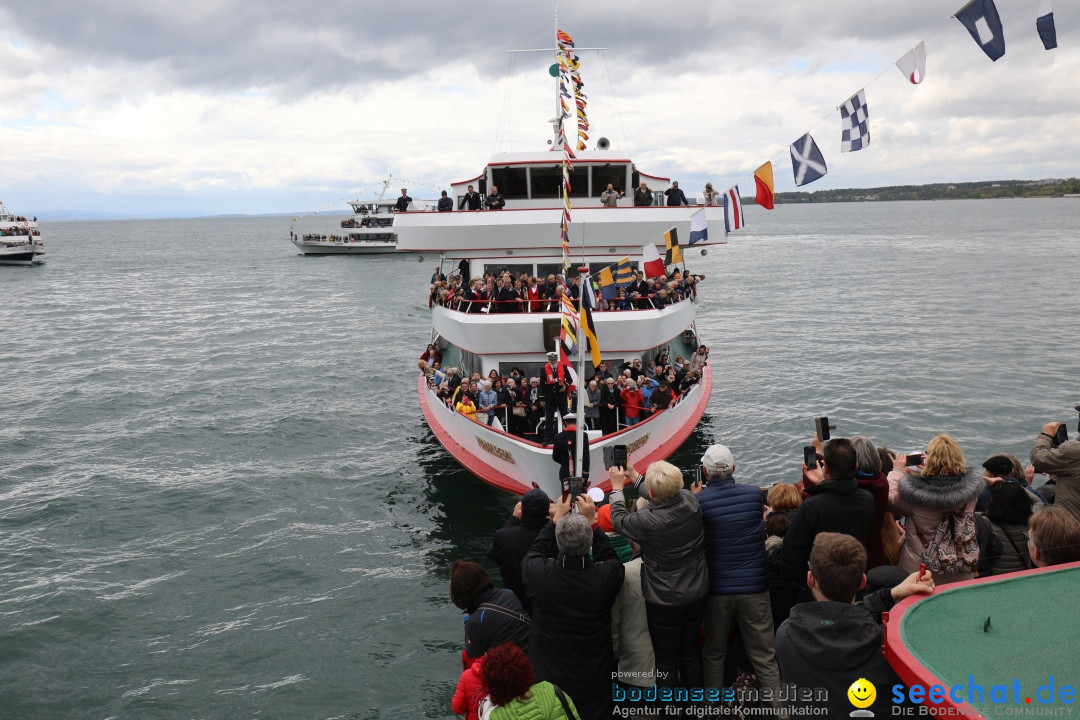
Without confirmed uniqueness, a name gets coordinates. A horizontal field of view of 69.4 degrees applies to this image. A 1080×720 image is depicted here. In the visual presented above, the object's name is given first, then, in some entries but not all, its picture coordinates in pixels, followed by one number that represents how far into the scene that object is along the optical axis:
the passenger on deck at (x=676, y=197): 17.94
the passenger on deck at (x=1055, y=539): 4.34
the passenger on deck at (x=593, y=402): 14.92
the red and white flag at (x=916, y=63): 9.55
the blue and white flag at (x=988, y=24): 8.57
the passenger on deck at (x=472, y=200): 18.64
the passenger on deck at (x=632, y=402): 15.14
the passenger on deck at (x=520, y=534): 5.57
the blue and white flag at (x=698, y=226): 12.65
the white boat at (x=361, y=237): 92.44
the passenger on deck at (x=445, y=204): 18.70
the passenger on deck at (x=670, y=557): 5.02
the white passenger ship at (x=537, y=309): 14.43
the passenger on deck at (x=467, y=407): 15.22
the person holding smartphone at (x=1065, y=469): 5.63
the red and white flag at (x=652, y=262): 12.63
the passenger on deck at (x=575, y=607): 4.76
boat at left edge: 76.44
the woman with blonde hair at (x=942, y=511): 5.00
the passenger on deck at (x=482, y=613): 4.89
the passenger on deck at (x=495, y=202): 18.02
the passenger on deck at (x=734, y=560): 5.18
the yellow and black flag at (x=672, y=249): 12.91
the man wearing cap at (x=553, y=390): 14.15
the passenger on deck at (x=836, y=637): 3.69
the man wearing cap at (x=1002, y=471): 6.33
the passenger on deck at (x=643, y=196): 18.38
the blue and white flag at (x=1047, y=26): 8.45
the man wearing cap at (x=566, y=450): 12.20
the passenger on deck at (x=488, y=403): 15.17
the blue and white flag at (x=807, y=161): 10.87
